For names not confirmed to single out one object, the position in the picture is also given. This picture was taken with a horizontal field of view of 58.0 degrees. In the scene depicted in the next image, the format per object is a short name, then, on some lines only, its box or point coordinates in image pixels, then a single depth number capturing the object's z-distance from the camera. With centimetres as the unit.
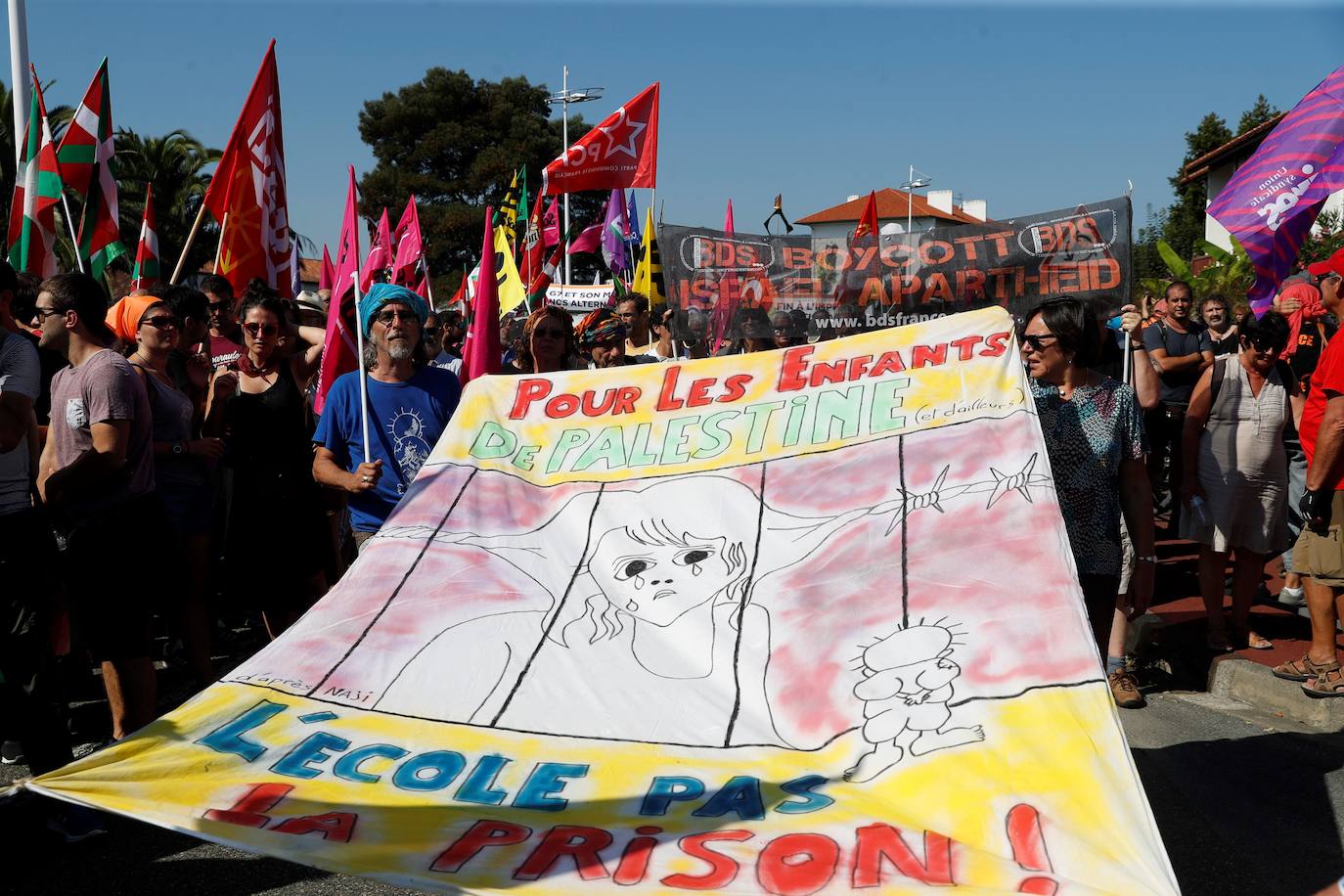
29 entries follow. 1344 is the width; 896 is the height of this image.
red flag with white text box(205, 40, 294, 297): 711
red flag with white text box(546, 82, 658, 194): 969
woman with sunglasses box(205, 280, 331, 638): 525
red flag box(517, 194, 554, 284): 1394
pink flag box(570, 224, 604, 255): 1770
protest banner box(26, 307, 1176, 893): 251
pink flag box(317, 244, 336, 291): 1083
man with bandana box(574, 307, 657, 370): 682
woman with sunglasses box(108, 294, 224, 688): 507
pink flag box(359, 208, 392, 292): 760
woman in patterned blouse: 400
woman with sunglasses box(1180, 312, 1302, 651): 627
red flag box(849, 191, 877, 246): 1152
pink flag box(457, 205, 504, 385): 585
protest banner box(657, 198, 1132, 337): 615
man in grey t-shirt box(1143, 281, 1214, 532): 848
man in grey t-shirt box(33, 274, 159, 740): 414
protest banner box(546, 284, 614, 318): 1573
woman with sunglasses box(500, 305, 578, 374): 549
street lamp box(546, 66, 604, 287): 3166
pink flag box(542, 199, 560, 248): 1533
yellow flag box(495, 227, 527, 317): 1268
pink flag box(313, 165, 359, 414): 525
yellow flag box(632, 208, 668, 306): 1294
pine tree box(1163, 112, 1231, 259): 4588
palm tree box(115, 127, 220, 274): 3130
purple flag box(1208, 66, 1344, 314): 598
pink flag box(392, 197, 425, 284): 1055
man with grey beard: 456
